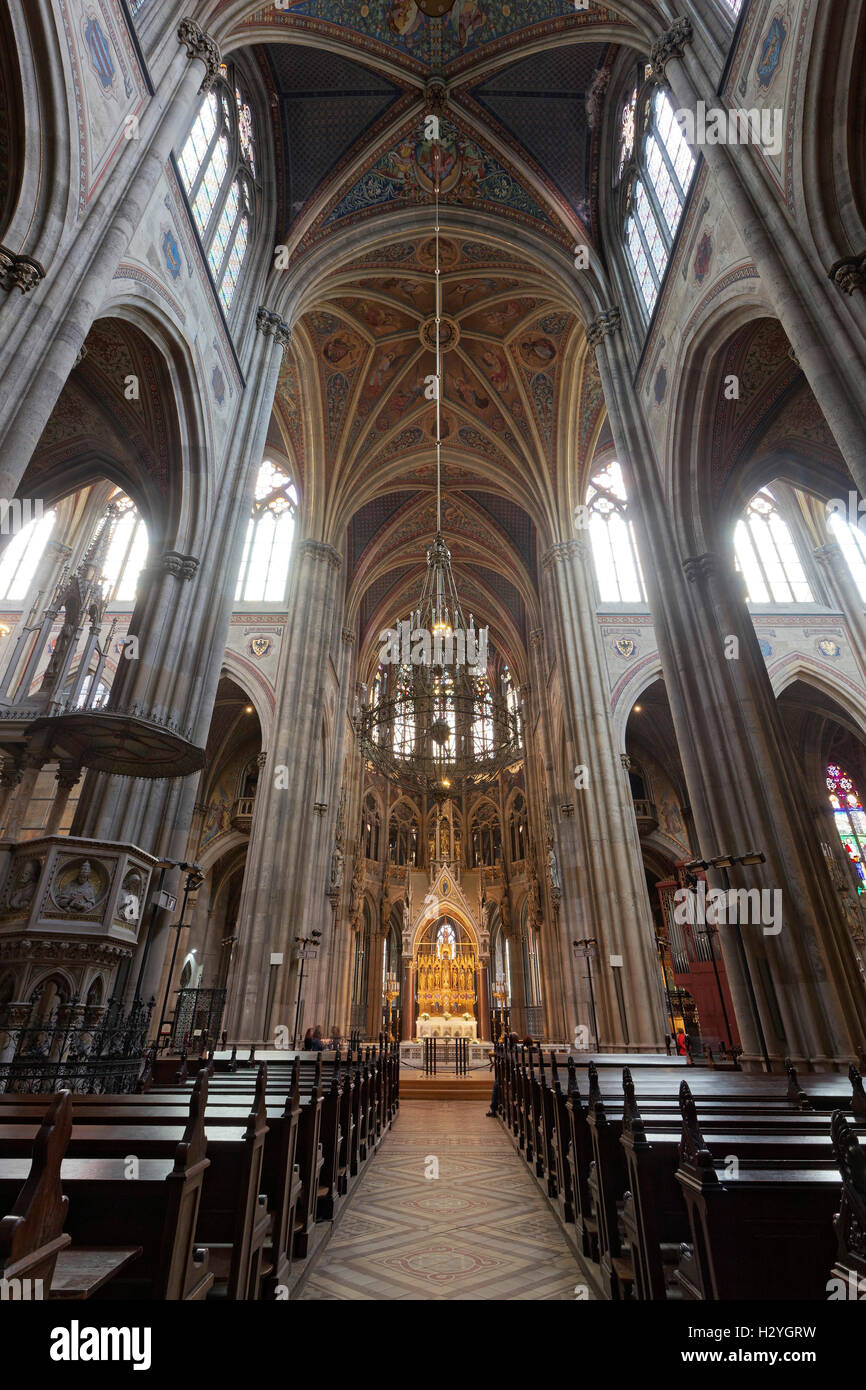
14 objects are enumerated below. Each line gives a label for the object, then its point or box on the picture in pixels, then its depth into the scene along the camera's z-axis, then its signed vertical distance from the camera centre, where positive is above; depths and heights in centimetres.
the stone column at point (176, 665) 812 +473
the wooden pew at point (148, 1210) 182 -36
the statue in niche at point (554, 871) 1823 +473
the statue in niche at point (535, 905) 2352 +509
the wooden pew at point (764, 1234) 190 -43
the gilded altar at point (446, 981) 2216 +248
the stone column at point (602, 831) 1289 +444
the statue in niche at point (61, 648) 804 +441
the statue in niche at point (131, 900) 639 +141
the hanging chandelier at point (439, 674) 1074 +591
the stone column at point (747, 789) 712 +297
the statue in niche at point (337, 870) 1947 +513
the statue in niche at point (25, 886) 595 +142
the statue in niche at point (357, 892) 2401 +562
